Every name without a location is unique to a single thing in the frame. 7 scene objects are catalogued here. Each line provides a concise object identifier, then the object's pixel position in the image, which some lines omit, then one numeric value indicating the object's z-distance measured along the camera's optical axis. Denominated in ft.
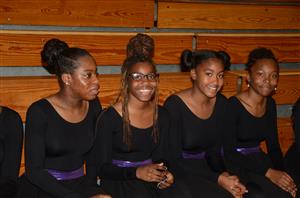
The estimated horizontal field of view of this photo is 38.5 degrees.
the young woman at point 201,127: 7.43
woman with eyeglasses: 6.89
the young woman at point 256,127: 7.86
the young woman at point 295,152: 8.35
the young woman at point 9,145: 6.73
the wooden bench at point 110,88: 8.09
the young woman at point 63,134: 6.40
